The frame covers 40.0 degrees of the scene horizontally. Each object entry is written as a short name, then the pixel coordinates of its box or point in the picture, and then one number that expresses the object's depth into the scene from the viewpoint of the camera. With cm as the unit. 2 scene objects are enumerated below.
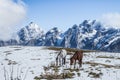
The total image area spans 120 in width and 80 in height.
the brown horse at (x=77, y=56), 2034
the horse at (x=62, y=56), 2265
